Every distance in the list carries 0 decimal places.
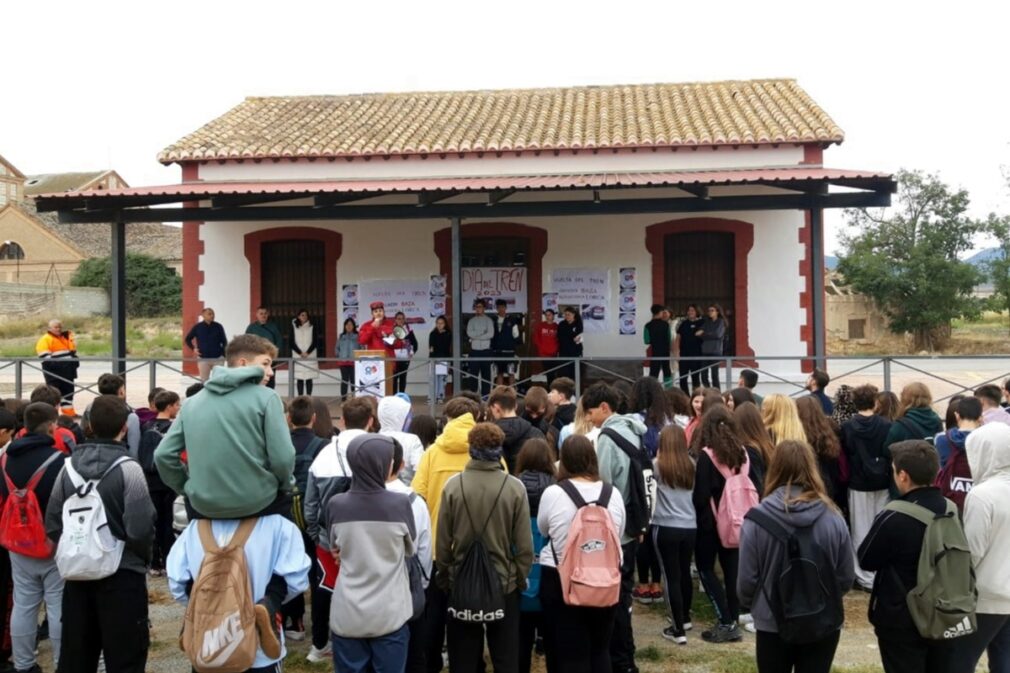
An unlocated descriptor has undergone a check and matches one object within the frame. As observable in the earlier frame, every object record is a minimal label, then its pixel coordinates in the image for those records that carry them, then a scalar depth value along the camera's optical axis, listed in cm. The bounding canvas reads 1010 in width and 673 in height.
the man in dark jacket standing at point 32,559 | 462
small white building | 1338
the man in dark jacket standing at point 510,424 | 514
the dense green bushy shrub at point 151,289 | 4131
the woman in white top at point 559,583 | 415
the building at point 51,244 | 5103
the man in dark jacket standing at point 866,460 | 598
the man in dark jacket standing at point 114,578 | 405
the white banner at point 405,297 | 1387
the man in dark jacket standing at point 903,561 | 369
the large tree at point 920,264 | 2850
